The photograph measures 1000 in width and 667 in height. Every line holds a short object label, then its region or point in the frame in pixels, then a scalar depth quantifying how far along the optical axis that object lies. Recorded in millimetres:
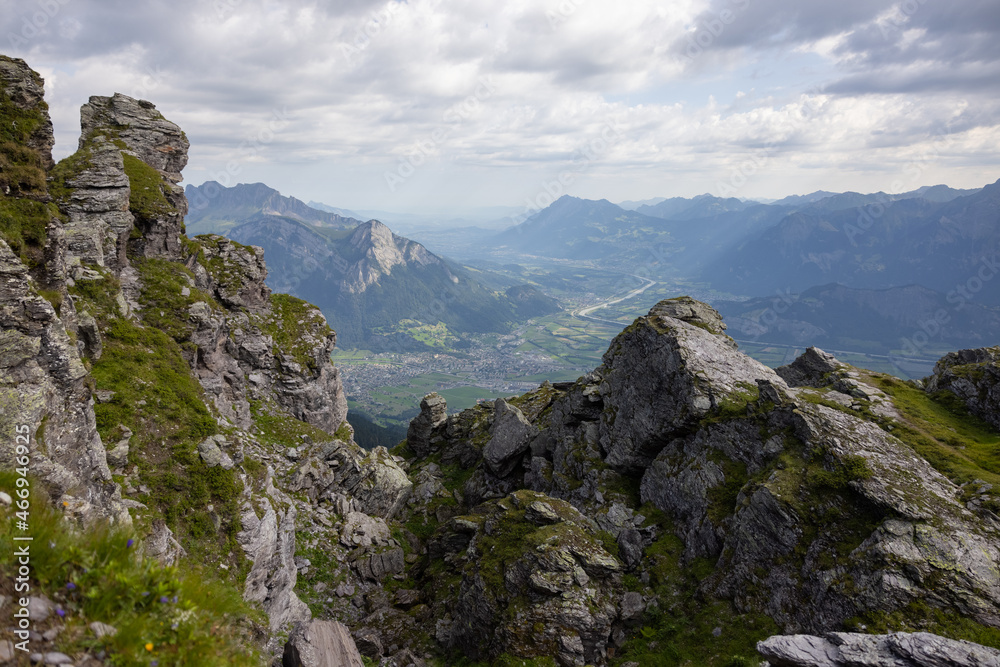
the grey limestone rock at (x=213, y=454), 24094
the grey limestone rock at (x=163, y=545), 17781
